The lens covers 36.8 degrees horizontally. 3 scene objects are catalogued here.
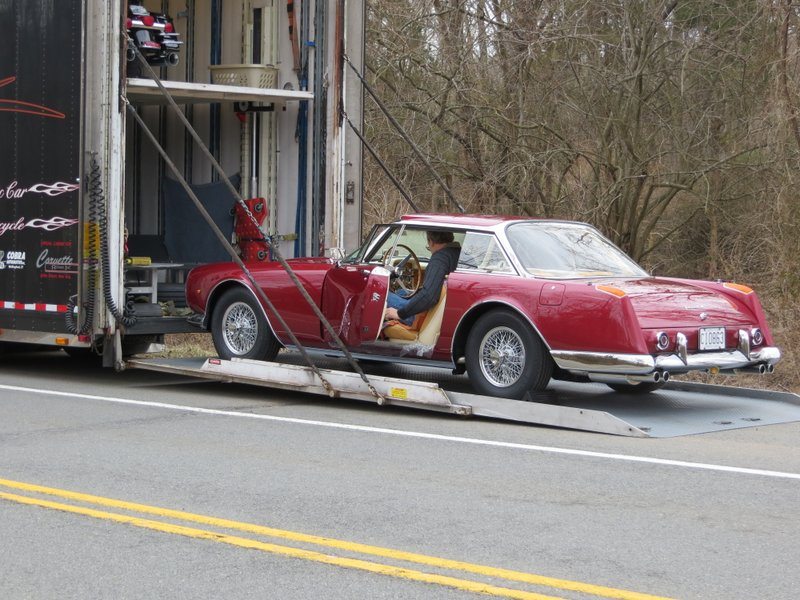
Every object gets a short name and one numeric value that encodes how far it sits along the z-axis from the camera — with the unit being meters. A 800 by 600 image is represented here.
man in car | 10.66
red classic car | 9.48
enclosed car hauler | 11.55
